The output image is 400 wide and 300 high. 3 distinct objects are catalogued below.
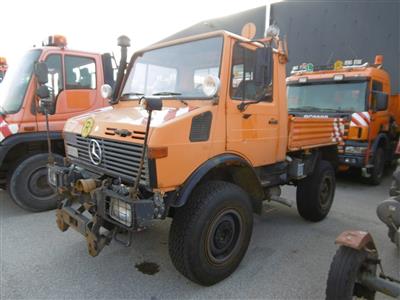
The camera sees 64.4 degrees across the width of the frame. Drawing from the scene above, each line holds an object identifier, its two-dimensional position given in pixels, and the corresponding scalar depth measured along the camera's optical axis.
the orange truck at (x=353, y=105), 5.96
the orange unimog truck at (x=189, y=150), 2.42
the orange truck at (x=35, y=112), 4.38
